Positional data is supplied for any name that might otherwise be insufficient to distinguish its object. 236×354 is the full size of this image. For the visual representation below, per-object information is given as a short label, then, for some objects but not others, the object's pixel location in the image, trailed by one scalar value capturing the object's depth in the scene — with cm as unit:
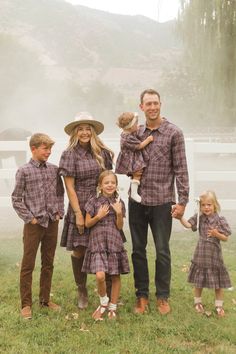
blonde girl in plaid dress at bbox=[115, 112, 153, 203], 408
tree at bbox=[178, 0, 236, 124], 1255
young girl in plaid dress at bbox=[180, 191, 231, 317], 421
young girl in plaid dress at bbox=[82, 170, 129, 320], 399
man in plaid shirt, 407
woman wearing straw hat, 404
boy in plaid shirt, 395
